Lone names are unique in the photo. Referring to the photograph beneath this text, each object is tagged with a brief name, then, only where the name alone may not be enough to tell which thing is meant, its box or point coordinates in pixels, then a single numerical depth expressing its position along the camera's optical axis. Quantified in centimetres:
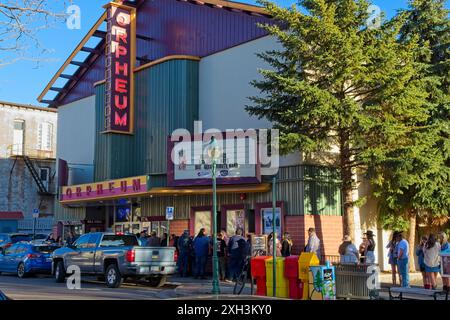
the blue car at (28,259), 2225
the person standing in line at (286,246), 1844
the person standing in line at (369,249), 1700
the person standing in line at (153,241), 2248
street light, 1566
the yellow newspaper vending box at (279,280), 1479
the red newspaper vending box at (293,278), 1441
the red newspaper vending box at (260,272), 1544
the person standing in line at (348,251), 1647
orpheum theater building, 2088
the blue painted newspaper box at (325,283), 1305
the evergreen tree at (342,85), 1791
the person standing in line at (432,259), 1625
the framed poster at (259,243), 1869
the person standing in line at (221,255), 2014
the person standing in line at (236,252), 1928
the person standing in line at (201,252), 2070
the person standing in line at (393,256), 1809
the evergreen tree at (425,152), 1834
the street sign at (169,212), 2133
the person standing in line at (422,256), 1682
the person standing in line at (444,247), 1467
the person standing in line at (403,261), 1689
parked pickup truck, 1736
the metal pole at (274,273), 1462
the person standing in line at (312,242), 1827
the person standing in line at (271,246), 1903
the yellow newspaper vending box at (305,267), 1397
